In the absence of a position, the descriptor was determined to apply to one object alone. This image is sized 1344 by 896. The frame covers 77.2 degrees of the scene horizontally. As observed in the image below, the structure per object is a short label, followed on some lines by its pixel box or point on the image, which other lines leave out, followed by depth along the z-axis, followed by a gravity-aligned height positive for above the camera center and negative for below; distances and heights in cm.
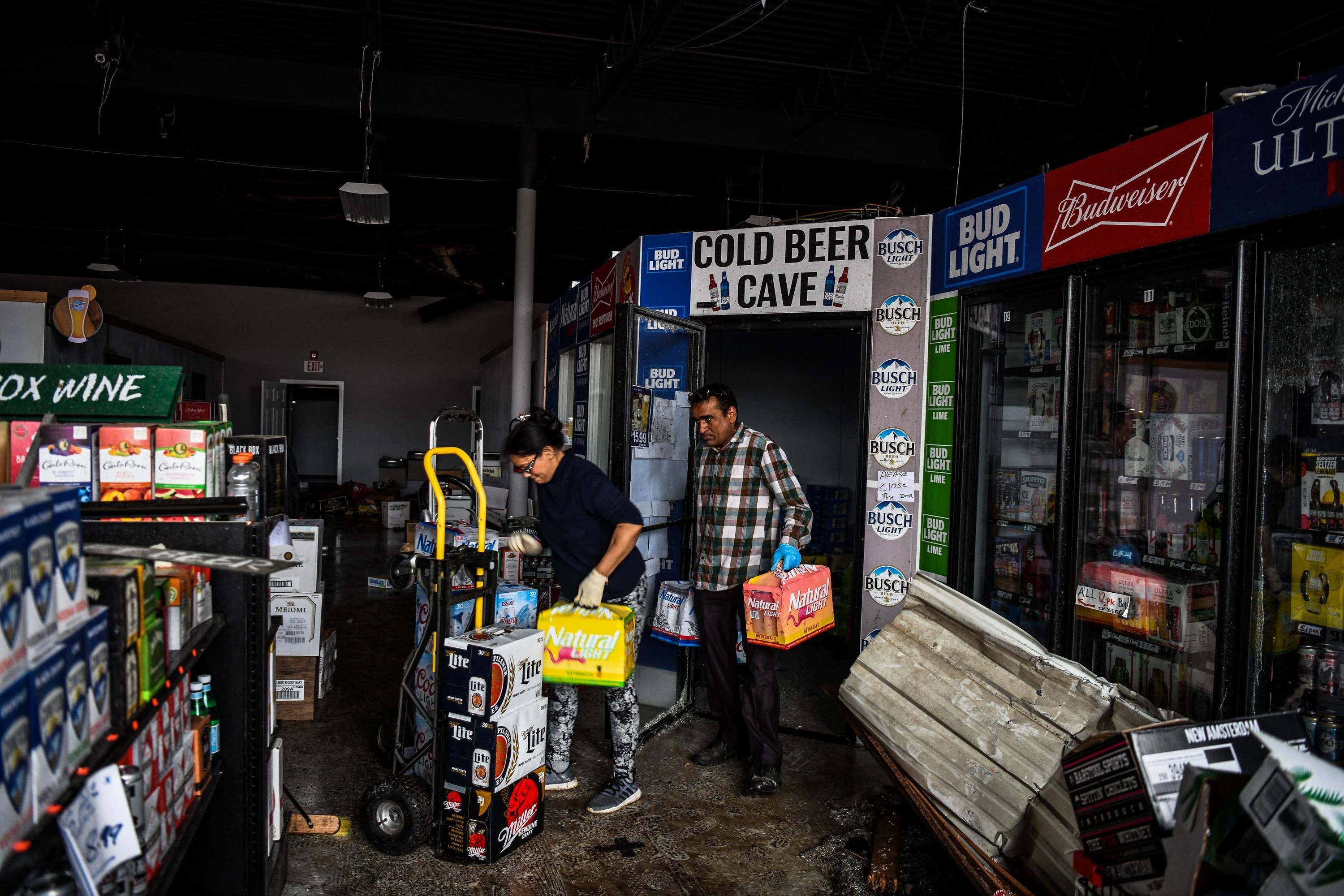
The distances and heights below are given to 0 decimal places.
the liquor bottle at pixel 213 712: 250 -87
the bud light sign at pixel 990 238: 393 +102
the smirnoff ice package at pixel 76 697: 142 -48
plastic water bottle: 263 -17
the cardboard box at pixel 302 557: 470 -74
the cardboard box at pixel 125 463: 240 -12
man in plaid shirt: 395 -50
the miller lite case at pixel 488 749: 304 -116
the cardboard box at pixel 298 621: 468 -109
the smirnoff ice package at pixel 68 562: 143 -25
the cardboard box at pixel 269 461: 270 -12
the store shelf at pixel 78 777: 116 -60
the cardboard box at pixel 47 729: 127 -48
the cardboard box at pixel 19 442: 236 -6
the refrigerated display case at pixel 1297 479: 289 -9
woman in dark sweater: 347 -49
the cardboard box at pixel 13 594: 121 -26
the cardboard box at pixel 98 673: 153 -47
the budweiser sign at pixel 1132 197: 315 +102
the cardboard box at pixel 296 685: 475 -147
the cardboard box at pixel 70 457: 234 -10
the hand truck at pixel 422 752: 318 -128
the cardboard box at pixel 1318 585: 287 -46
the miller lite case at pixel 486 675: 303 -89
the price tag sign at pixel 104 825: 136 -66
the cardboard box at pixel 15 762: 116 -49
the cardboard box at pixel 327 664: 501 -146
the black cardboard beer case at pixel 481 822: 310 -146
